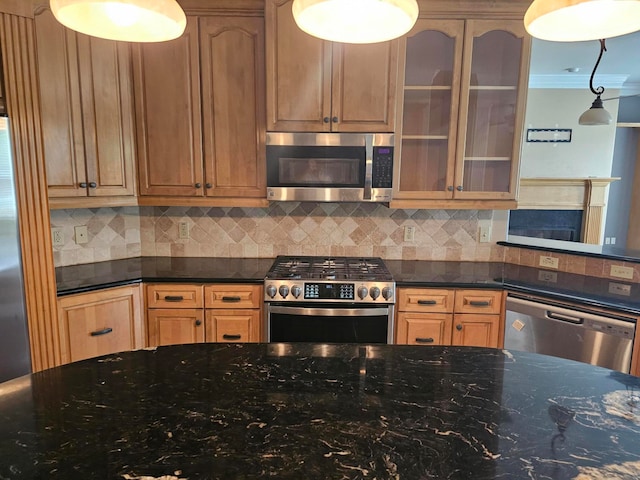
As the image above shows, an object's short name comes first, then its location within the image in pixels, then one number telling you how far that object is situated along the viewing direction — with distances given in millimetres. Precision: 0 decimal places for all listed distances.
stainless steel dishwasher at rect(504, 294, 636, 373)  2029
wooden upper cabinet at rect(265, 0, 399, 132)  2492
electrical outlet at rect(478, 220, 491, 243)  3023
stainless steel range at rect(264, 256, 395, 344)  2375
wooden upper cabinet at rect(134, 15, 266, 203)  2561
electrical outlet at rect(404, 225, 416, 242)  3045
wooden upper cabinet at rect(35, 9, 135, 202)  2230
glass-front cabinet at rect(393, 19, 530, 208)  2559
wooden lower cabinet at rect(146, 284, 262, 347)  2467
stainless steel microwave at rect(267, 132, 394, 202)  2547
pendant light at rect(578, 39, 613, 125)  3975
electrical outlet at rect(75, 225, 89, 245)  2748
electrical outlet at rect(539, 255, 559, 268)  2740
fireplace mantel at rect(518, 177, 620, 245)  5730
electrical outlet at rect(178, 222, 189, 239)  3033
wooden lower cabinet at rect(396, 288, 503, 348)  2441
